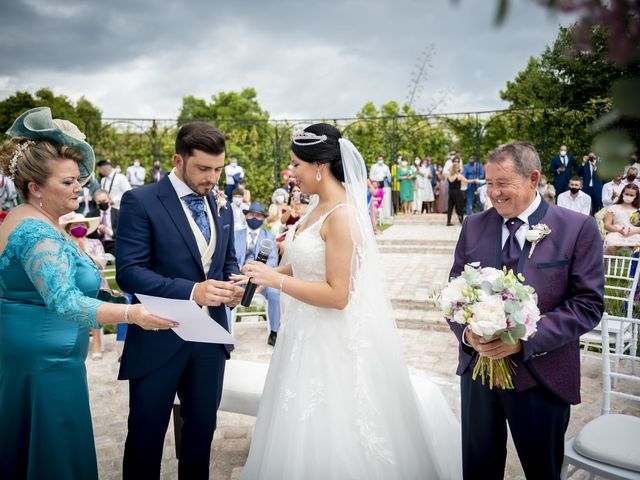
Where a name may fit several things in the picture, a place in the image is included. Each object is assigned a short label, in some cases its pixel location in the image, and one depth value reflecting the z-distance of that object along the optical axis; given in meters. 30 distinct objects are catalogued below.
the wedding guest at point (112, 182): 11.64
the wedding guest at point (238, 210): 7.13
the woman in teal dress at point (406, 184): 18.17
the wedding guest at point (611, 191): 10.48
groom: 2.41
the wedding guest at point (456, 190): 14.81
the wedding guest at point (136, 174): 16.72
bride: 2.43
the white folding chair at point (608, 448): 2.29
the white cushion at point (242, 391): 3.38
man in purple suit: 2.23
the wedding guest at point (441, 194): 19.42
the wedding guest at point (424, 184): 19.10
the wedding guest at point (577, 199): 10.89
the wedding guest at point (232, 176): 16.42
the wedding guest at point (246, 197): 13.17
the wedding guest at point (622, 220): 7.94
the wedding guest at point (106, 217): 8.42
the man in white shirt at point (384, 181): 16.95
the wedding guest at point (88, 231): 4.64
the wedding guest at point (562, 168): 13.82
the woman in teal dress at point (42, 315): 2.09
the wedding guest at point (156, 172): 15.95
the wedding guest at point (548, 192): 9.42
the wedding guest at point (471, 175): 15.61
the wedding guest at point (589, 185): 13.51
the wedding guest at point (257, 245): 6.30
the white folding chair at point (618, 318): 4.01
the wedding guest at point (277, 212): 7.88
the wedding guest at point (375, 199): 12.85
